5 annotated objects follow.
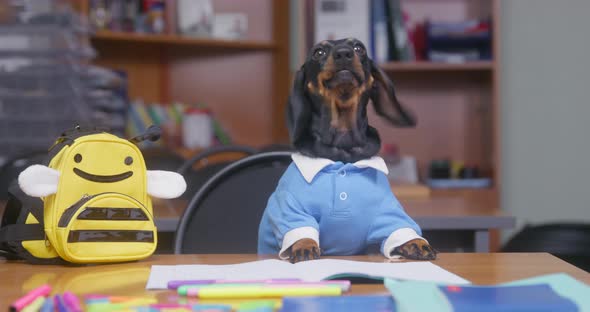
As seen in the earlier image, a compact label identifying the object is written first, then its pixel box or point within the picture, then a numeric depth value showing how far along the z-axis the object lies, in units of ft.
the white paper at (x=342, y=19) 11.62
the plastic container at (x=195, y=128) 12.62
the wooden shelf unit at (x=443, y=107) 12.61
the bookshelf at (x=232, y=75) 13.49
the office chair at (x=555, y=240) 9.22
